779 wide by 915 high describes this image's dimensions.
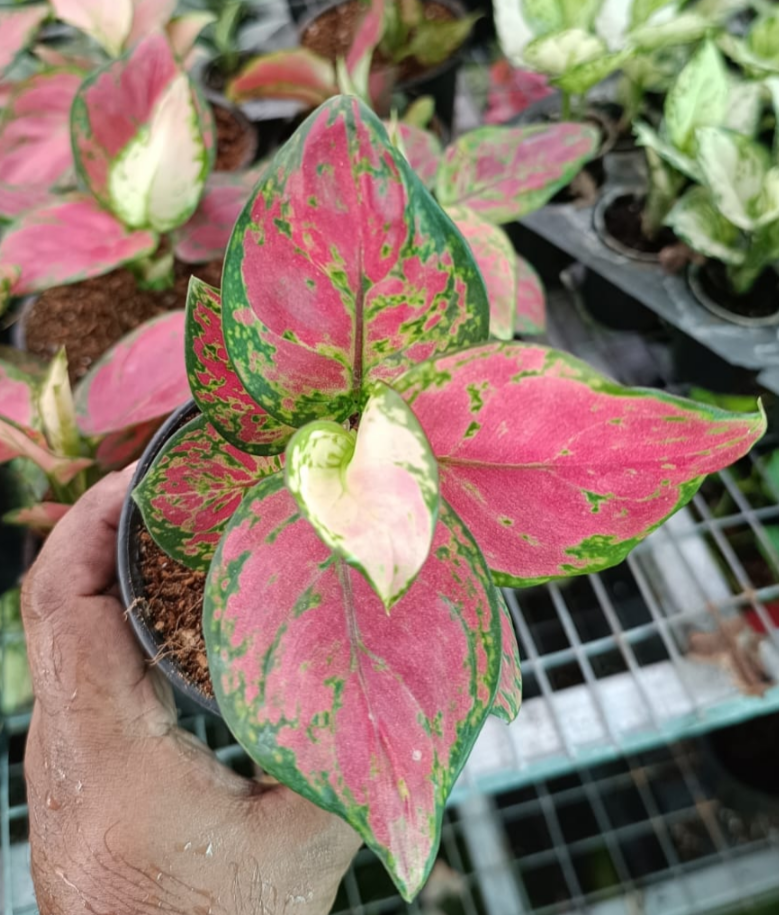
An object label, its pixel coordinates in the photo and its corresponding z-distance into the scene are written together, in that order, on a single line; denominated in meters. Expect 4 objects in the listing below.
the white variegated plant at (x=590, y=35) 0.78
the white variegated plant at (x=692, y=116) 0.79
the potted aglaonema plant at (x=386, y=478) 0.31
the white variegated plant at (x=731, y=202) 0.77
